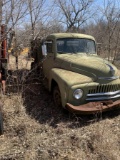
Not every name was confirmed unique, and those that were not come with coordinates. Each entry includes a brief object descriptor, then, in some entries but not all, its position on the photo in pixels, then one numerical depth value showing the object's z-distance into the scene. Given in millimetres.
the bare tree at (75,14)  11130
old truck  2731
